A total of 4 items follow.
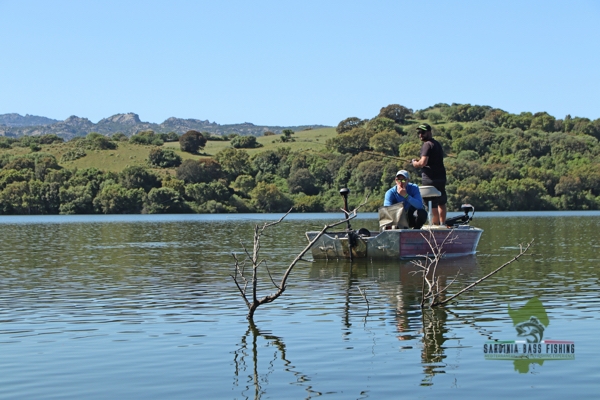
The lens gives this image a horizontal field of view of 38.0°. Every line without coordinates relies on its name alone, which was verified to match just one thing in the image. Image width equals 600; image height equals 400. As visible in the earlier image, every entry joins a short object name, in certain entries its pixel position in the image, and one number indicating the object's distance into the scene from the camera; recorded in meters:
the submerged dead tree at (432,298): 15.08
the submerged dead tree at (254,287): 13.05
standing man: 26.03
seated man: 25.48
